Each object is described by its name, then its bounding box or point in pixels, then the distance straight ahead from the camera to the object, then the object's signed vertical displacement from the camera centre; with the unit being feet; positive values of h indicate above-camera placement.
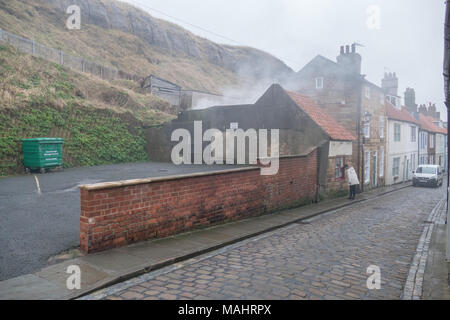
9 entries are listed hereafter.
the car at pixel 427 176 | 84.64 -5.29
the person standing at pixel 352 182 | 51.67 -4.26
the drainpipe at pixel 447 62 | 12.71 +4.55
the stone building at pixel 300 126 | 47.44 +4.75
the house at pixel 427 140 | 119.96 +6.18
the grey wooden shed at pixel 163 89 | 106.32 +22.20
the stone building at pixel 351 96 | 64.03 +12.23
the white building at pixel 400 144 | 85.05 +3.40
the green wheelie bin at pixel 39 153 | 42.88 +0.07
